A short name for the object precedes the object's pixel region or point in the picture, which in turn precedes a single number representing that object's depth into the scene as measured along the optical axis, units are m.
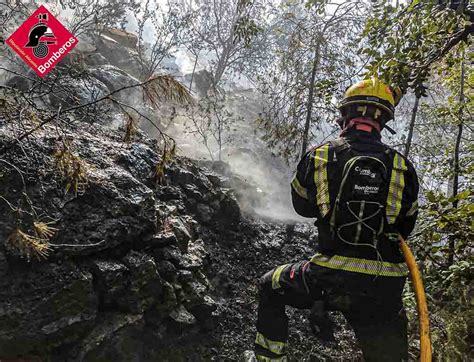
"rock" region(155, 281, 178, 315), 3.76
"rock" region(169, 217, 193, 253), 4.43
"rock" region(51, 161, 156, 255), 3.39
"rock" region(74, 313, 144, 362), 3.18
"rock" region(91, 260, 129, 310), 3.40
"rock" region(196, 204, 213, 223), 5.89
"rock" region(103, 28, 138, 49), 18.24
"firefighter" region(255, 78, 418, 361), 2.58
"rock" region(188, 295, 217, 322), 4.14
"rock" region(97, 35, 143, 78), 17.27
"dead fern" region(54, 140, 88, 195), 2.37
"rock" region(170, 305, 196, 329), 3.82
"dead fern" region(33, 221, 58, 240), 2.30
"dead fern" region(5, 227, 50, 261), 2.24
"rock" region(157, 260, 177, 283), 3.96
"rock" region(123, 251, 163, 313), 3.54
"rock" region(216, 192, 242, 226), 6.27
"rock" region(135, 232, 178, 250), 3.92
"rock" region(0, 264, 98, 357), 2.91
